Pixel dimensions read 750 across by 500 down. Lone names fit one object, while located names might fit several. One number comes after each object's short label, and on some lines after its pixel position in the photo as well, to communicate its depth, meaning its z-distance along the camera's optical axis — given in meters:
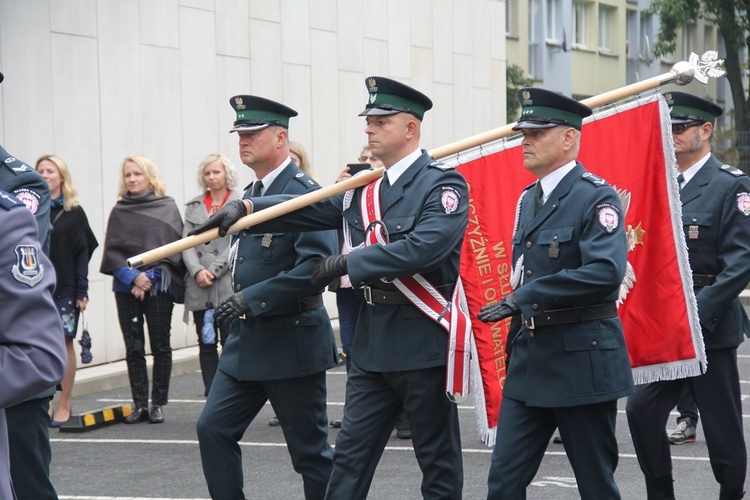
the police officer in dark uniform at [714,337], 8.42
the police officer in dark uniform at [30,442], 6.86
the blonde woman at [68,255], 12.98
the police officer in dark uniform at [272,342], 7.80
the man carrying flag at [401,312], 7.16
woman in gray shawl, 13.60
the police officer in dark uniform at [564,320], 6.71
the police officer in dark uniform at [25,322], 3.84
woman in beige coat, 13.46
